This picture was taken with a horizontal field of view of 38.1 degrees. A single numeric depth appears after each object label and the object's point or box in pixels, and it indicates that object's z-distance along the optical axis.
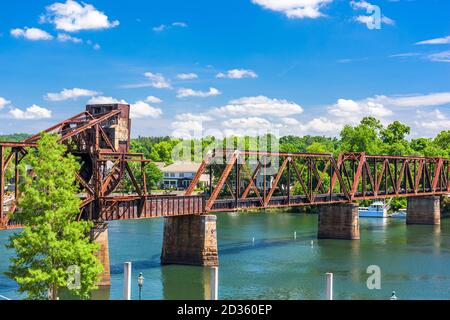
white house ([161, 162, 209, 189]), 175.00
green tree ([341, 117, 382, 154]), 148.75
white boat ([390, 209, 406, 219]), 136.62
